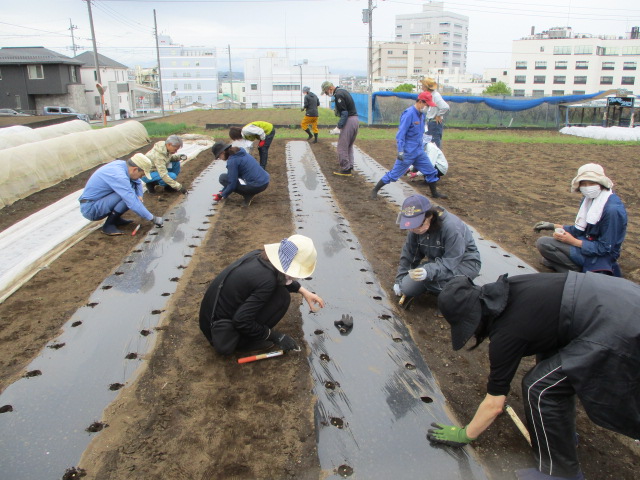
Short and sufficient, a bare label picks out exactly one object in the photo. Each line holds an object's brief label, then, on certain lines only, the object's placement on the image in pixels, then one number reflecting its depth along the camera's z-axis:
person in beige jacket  6.18
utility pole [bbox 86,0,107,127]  23.91
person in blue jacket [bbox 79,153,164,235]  4.87
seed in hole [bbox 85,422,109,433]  2.24
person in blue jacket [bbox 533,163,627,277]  3.68
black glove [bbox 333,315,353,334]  3.18
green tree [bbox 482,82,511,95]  55.47
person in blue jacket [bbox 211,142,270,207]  6.04
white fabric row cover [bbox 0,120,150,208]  6.84
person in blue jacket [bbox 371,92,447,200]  6.29
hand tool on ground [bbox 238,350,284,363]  2.79
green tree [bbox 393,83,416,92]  52.66
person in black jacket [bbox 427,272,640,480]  1.71
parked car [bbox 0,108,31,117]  27.94
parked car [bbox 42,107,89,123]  31.83
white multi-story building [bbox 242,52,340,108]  72.94
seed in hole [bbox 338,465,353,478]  2.04
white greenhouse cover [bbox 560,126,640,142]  14.77
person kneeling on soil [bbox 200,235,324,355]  2.56
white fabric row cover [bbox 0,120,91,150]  8.95
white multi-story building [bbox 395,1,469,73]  116.25
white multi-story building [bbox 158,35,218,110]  87.44
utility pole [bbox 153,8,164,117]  32.71
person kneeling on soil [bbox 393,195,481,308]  3.09
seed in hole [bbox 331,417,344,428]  2.32
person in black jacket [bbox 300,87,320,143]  11.31
